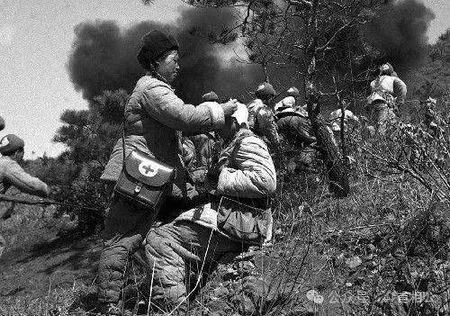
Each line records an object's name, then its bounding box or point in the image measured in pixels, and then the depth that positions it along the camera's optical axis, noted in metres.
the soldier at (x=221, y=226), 2.77
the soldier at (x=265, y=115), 4.76
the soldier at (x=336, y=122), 6.83
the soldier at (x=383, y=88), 6.75
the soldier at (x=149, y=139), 2.82
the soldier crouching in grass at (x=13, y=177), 4.50
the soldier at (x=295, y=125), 6.15
